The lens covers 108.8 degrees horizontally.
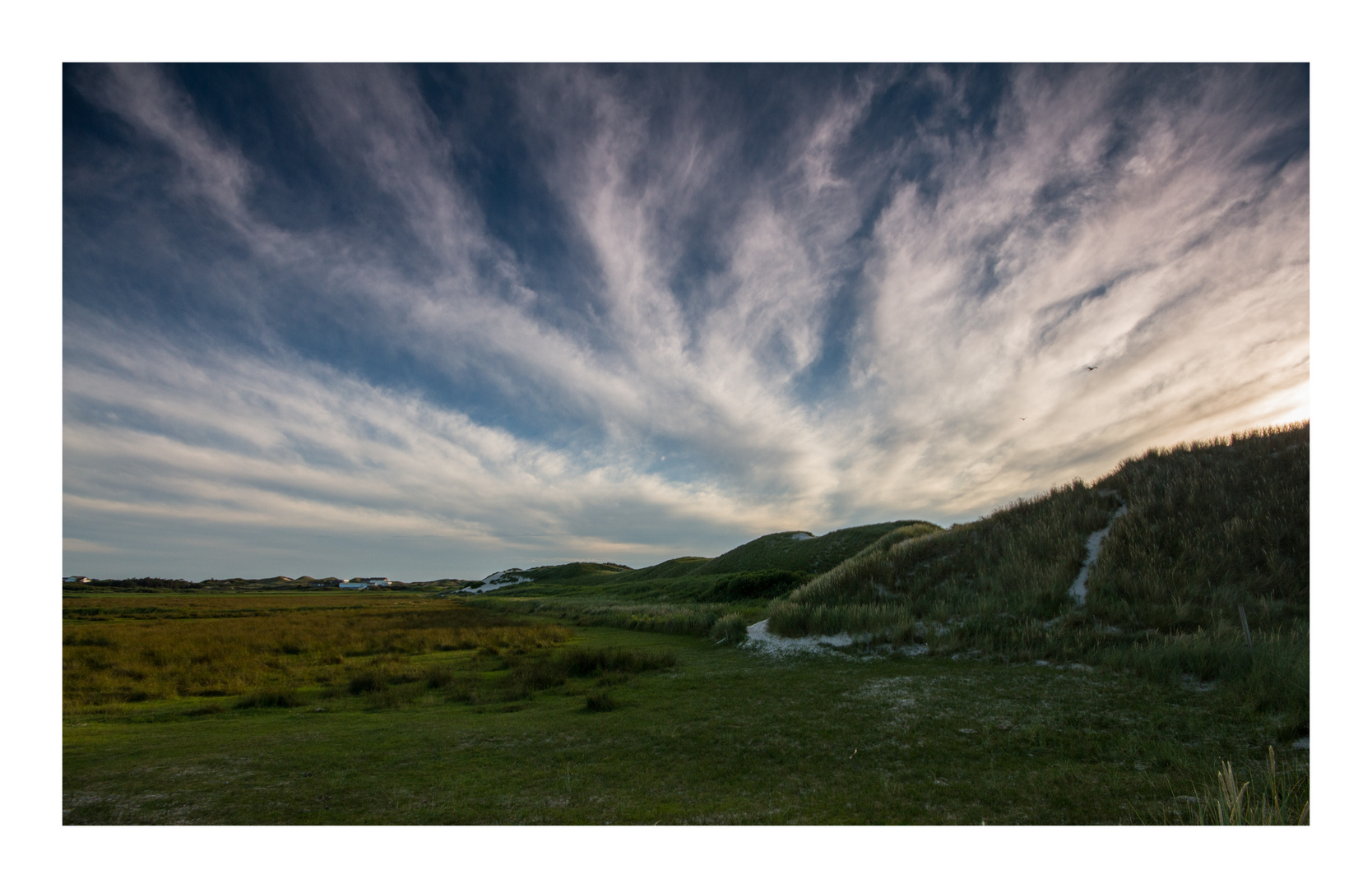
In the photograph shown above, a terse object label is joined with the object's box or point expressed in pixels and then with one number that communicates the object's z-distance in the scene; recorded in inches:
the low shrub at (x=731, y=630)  591.2
